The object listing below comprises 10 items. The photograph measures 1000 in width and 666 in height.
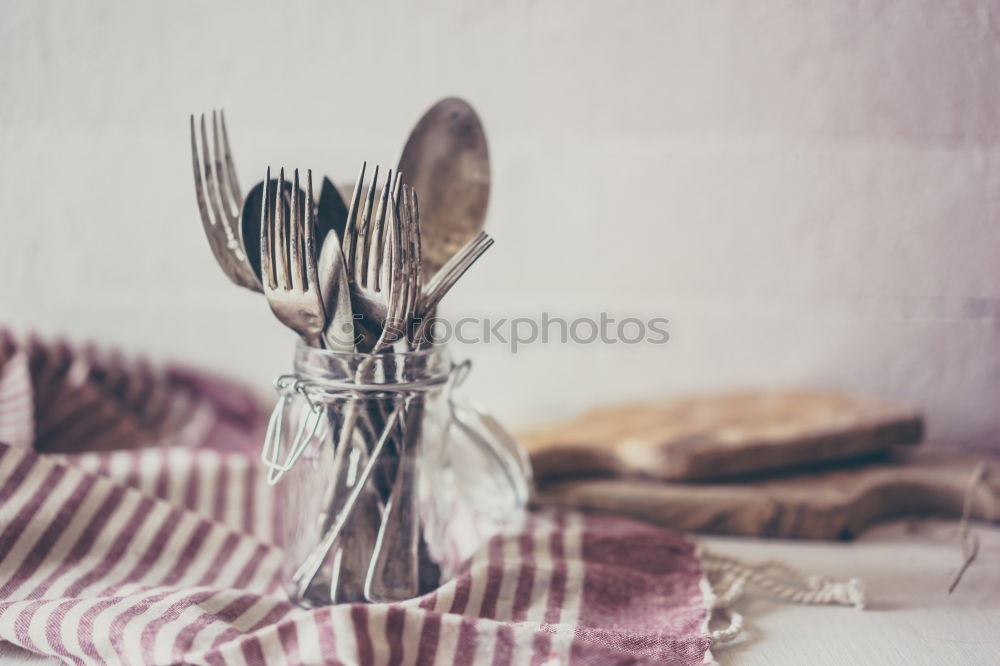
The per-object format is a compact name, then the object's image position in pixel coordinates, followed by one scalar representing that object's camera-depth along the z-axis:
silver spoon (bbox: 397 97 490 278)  0.49
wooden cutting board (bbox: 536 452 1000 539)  0.60
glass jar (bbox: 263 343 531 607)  0.45
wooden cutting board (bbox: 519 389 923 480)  0.63
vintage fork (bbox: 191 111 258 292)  0.45
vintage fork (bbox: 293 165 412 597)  0.40
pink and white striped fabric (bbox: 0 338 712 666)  0.39
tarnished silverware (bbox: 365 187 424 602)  0.45
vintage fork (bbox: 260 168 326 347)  0.41
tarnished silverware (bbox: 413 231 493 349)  0.42
